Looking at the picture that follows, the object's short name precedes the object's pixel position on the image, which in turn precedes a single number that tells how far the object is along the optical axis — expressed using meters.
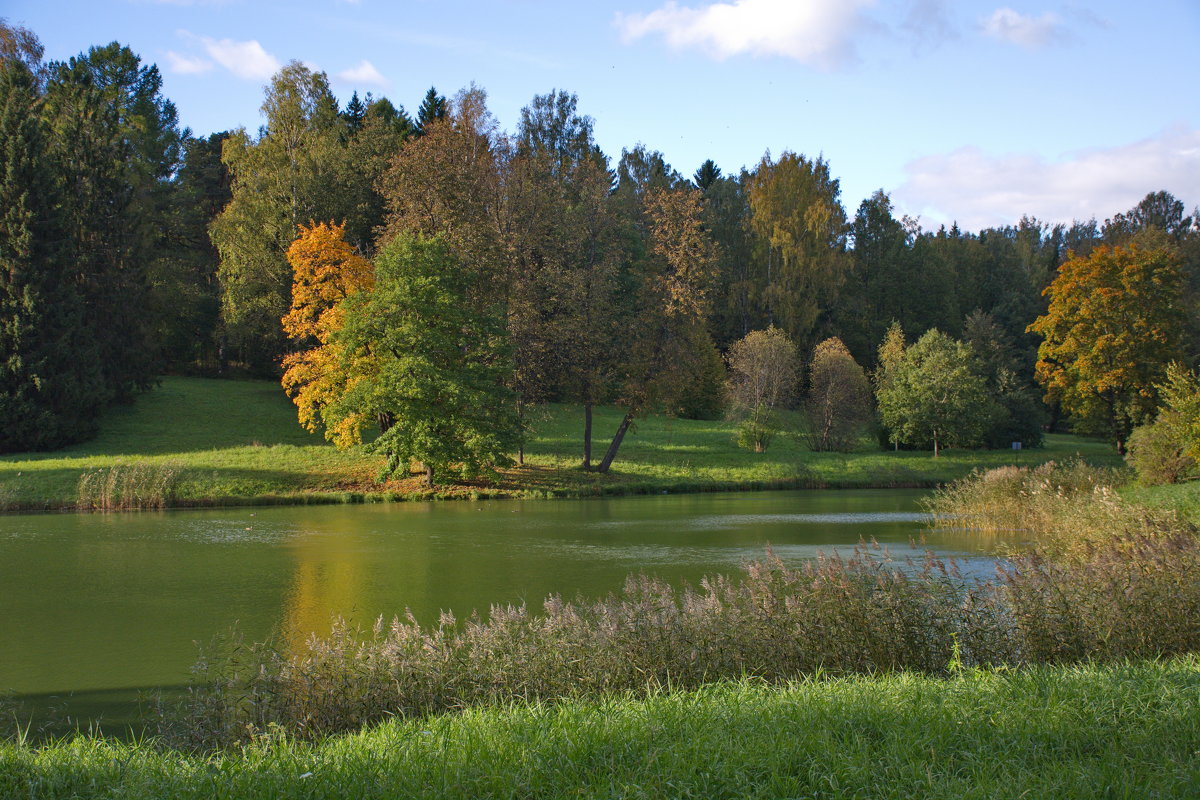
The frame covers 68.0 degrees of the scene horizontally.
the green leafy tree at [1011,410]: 45.41
